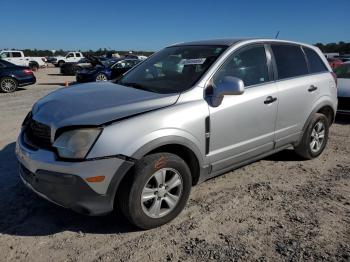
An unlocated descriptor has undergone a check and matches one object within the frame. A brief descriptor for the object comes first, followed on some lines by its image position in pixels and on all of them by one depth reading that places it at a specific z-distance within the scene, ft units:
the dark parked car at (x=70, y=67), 96.63
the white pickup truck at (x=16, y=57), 101.81
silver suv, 10.02
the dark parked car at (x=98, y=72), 58.18
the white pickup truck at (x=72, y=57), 141.94
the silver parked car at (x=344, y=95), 27.14
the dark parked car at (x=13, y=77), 47.50
